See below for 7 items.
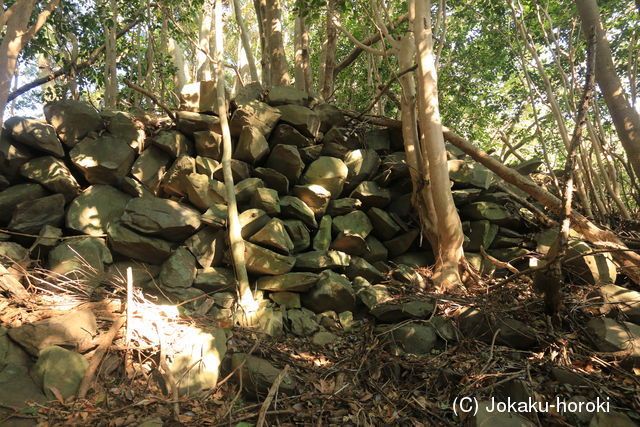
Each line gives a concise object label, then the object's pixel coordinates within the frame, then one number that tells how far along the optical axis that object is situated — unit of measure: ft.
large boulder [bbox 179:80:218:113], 18.70
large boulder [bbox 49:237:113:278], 13.82
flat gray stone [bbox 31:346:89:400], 8.77
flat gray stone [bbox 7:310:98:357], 9.51
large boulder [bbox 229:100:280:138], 18.11
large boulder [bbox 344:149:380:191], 19.12
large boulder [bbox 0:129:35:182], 15.49
